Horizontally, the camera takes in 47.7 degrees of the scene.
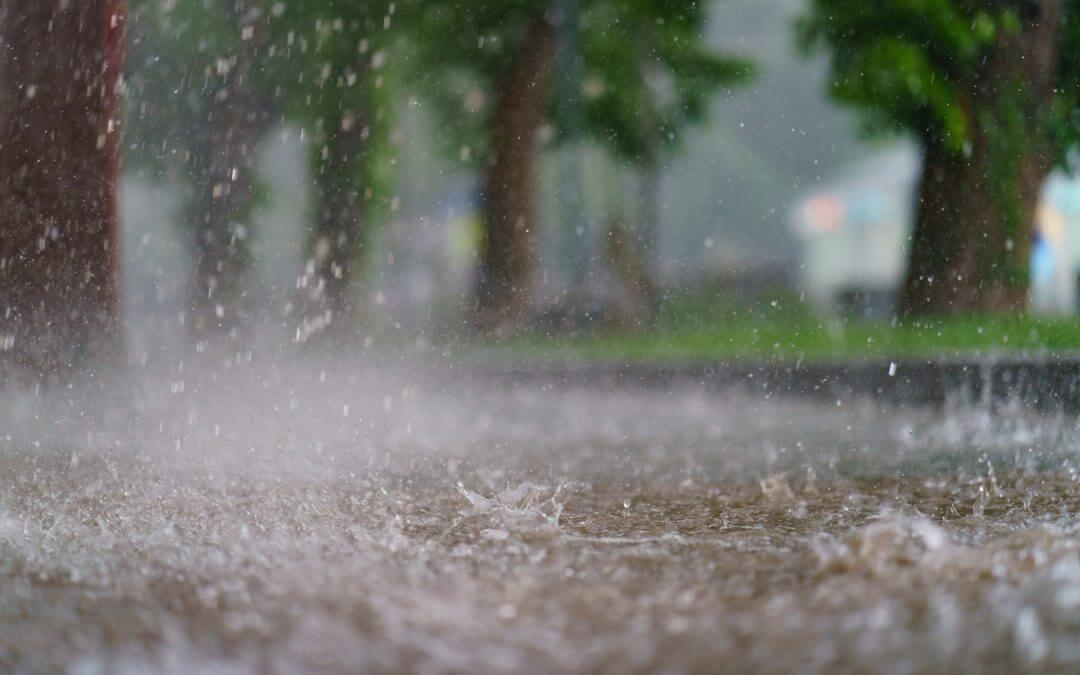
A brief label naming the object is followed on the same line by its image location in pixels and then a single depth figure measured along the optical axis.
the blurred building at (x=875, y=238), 10.82
